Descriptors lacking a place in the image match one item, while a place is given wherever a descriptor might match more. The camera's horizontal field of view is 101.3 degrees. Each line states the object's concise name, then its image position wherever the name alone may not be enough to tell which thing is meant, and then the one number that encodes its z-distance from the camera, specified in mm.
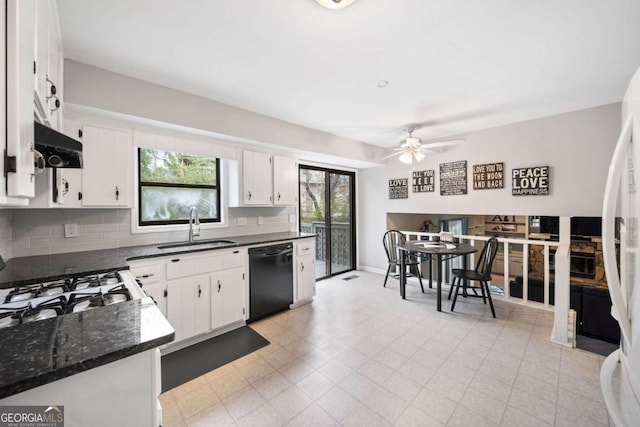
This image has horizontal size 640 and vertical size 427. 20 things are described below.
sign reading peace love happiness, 3381
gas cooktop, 1090
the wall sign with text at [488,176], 3732
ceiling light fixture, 1438
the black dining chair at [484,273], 3205
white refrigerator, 831
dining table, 3260
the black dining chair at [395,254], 4086
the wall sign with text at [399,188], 4801
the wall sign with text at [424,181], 4438
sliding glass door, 4652
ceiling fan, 3509
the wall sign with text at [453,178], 4090
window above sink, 2877
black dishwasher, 3037
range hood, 1163
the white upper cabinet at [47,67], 1134
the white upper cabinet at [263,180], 3293
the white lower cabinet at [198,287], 2311
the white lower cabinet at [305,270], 3523
